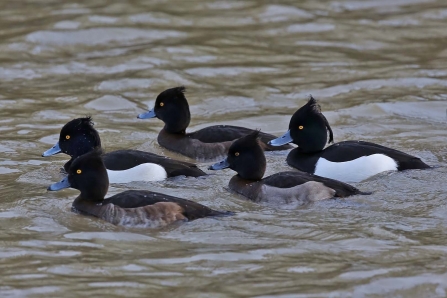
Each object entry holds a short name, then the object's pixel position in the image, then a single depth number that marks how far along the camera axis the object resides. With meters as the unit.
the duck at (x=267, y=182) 15.63
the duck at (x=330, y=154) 17.56
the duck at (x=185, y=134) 19.80
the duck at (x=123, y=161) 17.17
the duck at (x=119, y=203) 14.18
